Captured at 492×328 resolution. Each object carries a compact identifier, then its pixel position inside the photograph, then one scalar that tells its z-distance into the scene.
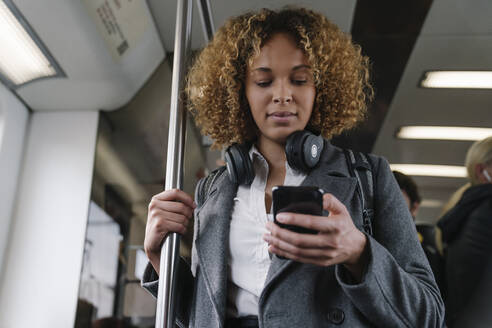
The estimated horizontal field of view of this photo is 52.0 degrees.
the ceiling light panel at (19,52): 2.36
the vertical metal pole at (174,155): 1.18
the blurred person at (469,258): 2.17
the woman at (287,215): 0.98
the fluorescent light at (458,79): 3.69
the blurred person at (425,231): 2.34
